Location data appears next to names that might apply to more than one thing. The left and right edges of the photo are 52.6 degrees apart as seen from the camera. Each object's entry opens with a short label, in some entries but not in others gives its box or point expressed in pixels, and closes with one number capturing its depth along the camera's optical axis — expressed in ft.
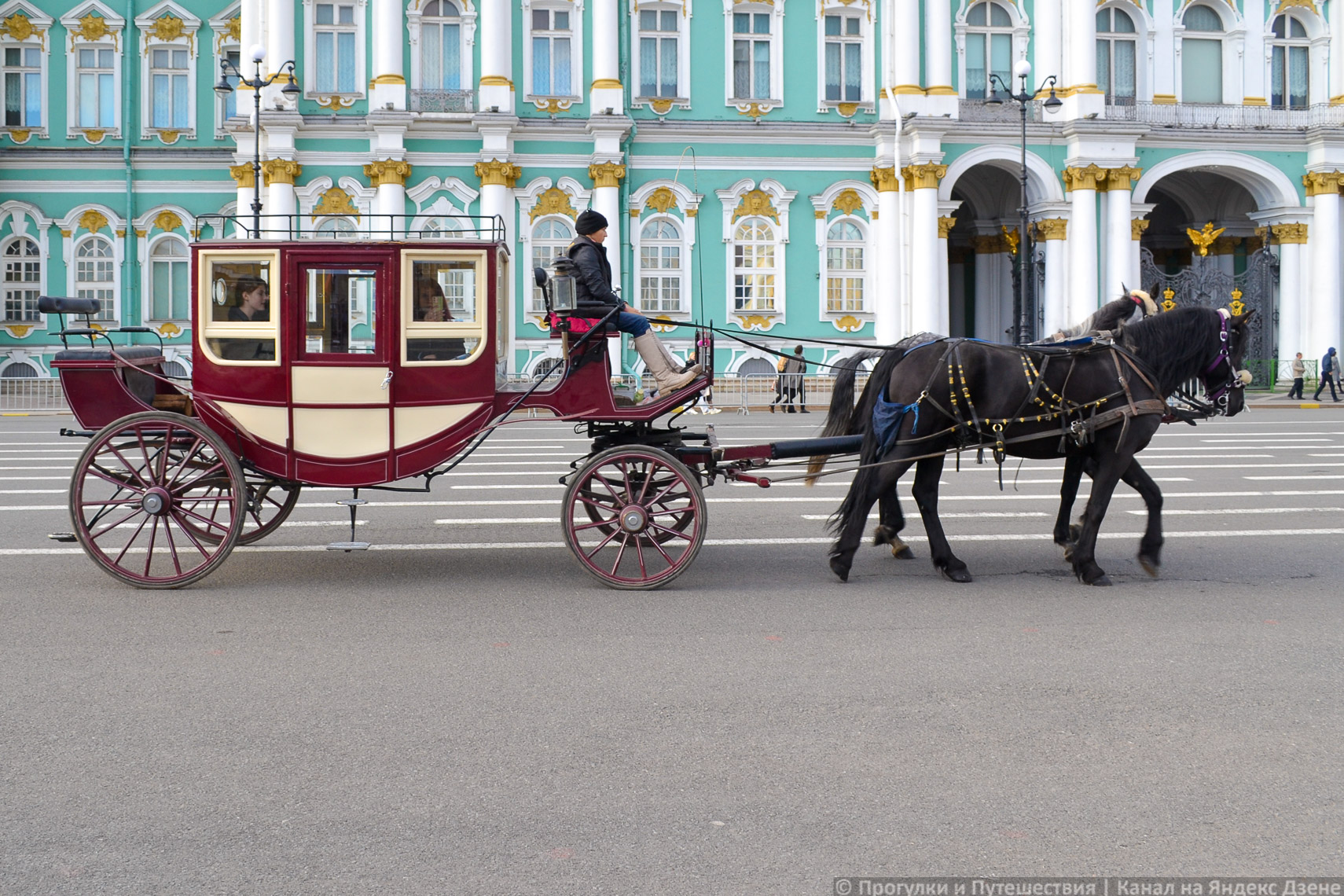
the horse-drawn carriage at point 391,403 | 26.96
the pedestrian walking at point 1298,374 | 108.58
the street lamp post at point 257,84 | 93.73
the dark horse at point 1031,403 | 28.22
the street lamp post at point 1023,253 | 102.94
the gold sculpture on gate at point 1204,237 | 123.13
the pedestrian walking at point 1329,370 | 109.45
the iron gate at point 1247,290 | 114.01
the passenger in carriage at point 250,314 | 27.45
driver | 27.91
